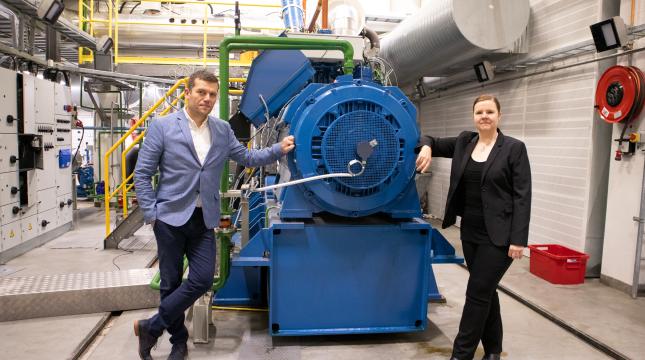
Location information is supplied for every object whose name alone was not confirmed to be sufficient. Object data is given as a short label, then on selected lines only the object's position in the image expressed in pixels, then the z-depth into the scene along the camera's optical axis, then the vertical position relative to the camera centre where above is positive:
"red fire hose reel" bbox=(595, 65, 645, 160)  3.86 +0.51
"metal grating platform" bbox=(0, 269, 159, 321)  3.24 -1.09
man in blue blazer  2.37 -0.26
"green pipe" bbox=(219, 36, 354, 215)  2.79 +0.61
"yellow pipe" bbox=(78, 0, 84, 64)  7.18 +1.83
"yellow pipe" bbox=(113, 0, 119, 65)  7.10 +1.65
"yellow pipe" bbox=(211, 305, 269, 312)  3.50 -1.21
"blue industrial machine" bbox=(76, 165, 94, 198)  9.52 -0.83
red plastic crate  4.32 -1.04
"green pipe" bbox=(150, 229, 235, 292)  2.86 -0.71
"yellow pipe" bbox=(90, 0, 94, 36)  7.22 +1.89
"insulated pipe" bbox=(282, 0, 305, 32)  3.95 +1.13
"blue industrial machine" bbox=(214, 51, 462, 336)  2.65 -0.46
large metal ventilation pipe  4.46 +1.24
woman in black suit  2.28 -0.29
